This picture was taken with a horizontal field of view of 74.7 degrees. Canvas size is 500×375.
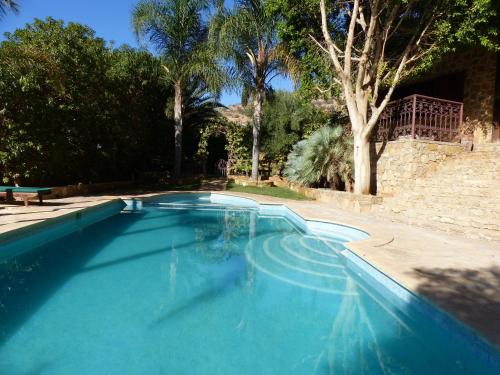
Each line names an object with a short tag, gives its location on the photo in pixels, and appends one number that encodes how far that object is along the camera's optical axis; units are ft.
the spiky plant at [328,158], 41.04
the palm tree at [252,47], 45.34
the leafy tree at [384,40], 31.17
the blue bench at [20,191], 29.29
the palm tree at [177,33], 52.37
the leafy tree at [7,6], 28.12
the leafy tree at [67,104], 32.94
